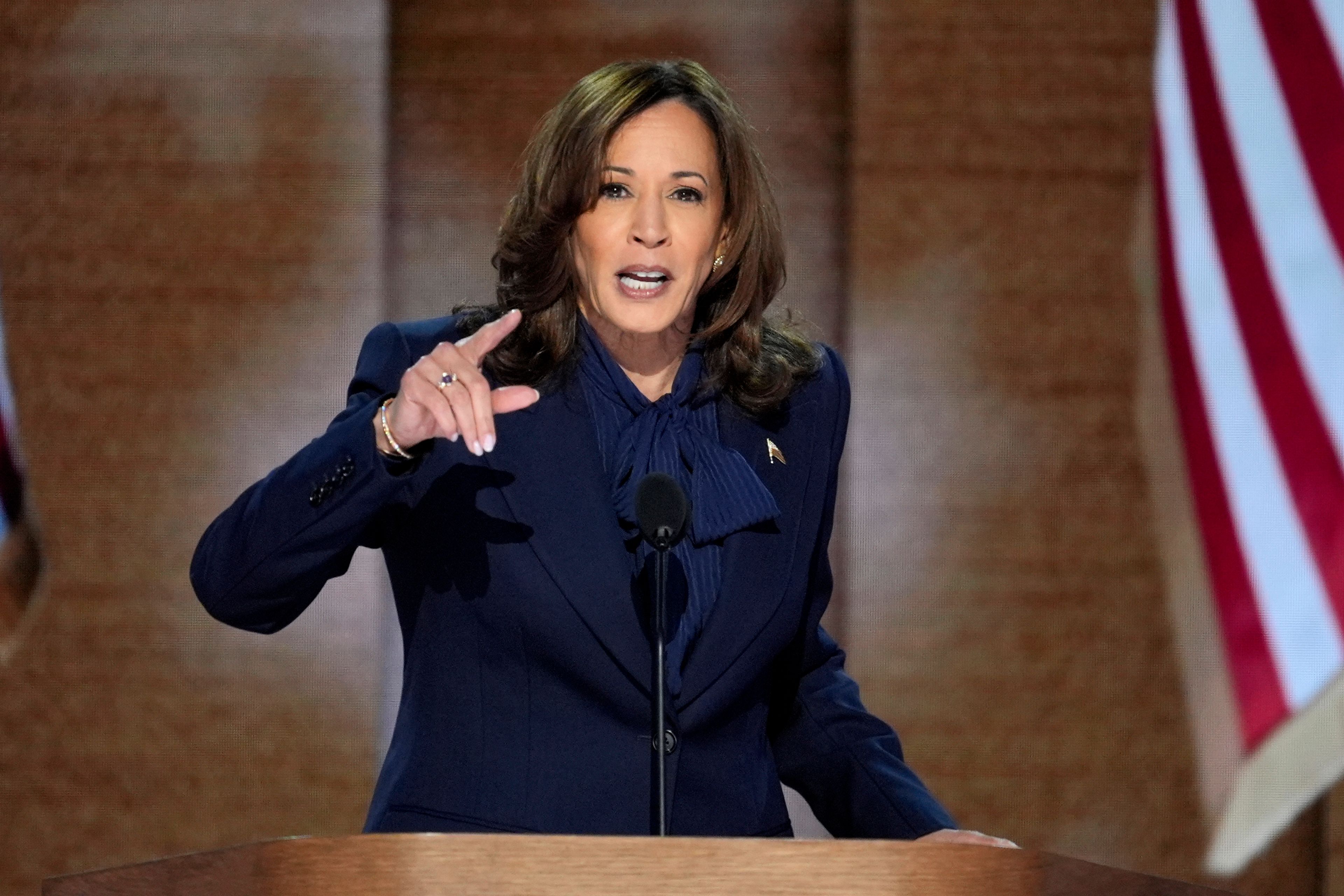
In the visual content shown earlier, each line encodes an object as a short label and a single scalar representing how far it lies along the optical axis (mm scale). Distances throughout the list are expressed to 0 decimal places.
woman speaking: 12213
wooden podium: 11867
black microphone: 12109
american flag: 12582
